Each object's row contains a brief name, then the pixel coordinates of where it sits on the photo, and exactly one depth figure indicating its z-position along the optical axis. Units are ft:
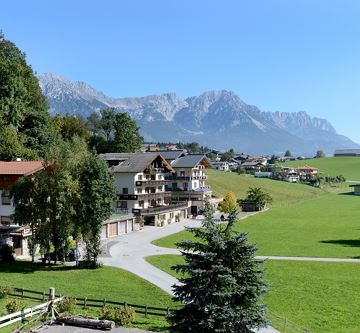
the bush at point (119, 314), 94.94
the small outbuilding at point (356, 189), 537.98
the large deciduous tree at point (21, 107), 246.88
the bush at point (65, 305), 99.14
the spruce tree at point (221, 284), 73.97
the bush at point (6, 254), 157.17
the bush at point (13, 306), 97.14
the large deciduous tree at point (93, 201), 154.71
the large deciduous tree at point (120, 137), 391.63
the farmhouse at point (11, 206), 169.48
